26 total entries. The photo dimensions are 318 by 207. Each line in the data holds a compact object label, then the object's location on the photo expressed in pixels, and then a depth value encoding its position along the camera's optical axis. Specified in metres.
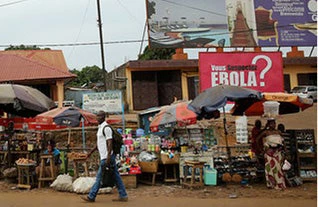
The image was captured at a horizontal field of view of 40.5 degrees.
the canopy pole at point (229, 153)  10.52
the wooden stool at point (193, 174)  9.81
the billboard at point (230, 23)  24.23
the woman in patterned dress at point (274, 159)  9.66
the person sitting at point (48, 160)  10.43
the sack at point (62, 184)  9.70
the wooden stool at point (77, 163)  10.13
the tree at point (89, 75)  46.97
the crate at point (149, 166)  10.34
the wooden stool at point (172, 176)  10.57
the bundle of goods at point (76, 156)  10.18
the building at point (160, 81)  26.94
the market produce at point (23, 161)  10.14
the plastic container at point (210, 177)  10.18
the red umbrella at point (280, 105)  9.86
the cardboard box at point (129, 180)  10.02
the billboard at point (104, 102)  14.72
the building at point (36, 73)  22.50
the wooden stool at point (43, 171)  10.24
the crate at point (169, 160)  10.45
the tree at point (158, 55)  39.72
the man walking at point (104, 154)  7.96
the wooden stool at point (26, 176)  10.12
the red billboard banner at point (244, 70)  15.51
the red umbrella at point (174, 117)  10.12
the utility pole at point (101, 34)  24.46
